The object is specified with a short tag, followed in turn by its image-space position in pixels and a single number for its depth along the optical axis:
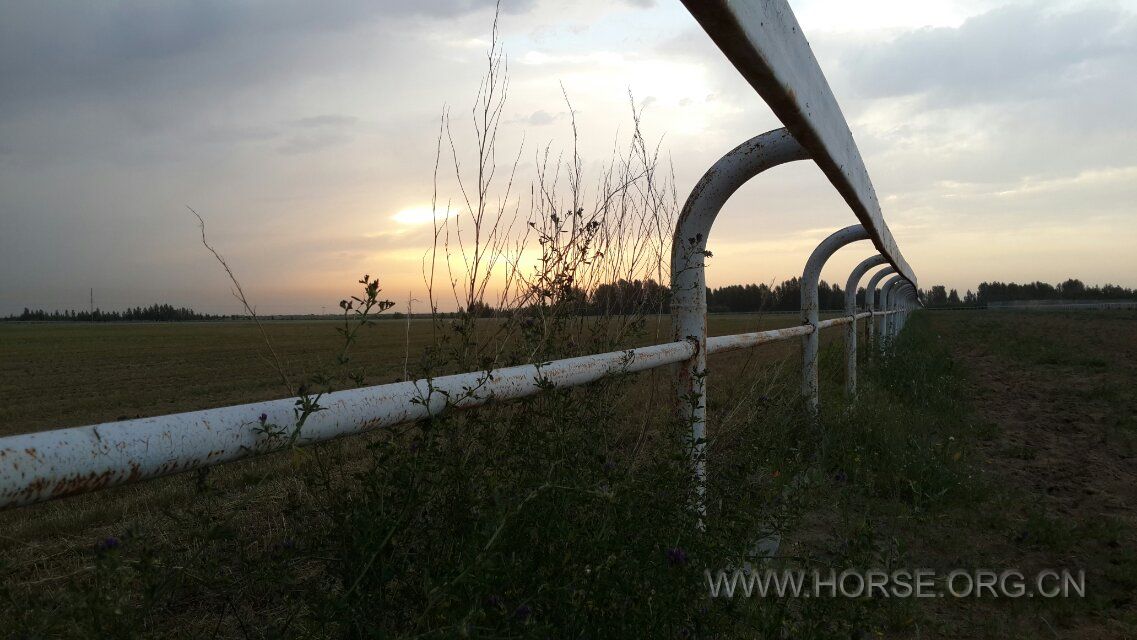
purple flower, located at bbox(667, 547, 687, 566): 1.70
